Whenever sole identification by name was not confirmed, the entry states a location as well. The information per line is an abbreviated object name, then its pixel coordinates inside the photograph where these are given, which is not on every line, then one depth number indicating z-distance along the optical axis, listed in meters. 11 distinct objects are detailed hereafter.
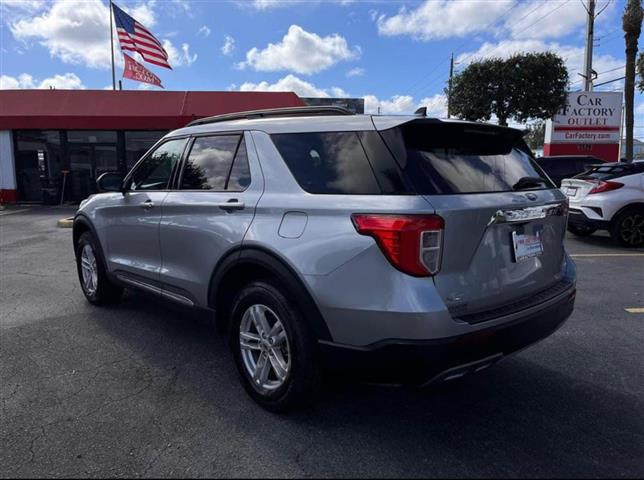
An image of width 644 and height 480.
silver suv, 2.38
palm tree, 16.72
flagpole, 24.09
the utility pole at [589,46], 23.16
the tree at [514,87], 21.27
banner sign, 19.33
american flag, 19.14
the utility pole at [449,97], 23.31
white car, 8.39
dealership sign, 25.56
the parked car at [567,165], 13.38
